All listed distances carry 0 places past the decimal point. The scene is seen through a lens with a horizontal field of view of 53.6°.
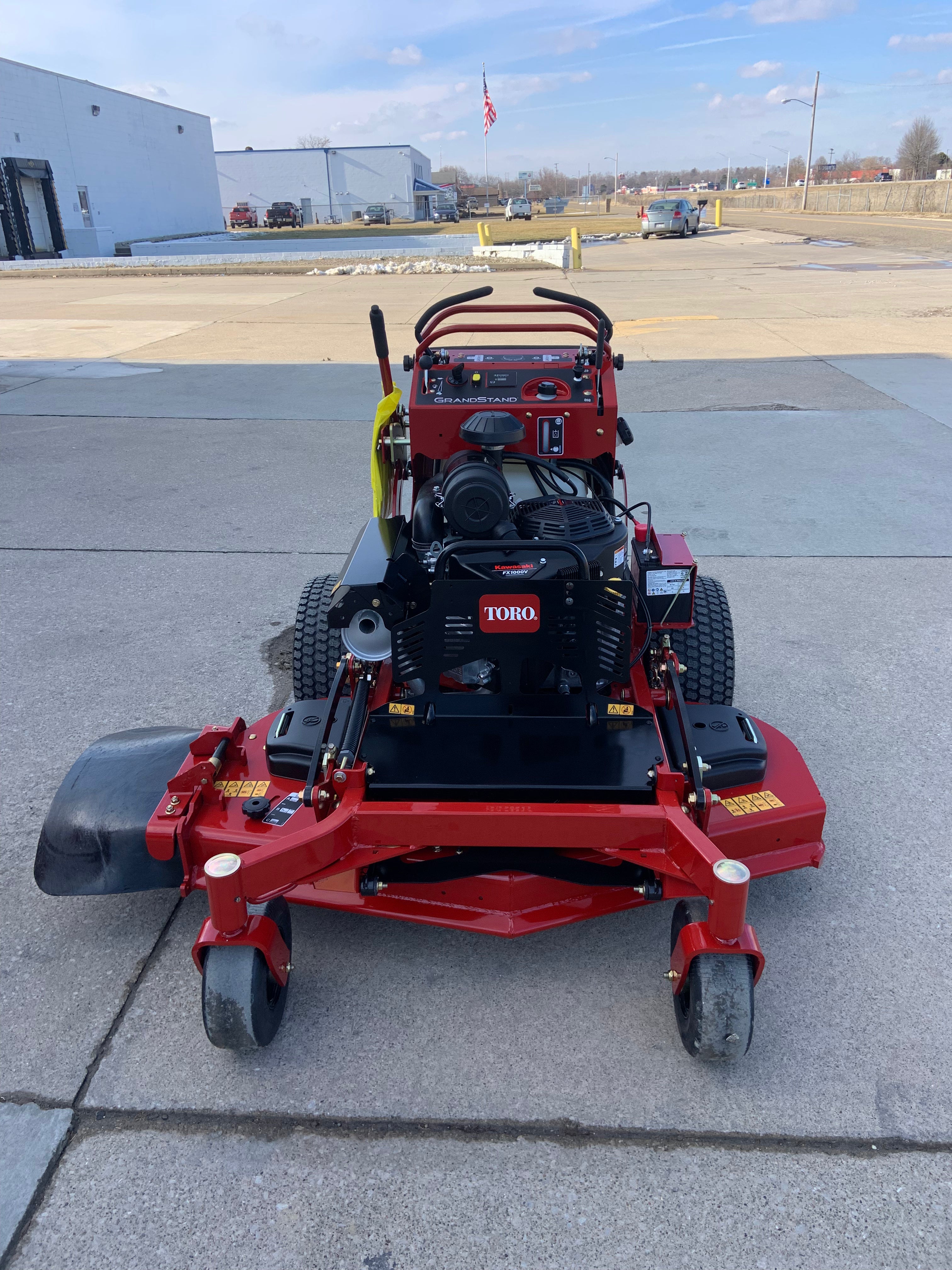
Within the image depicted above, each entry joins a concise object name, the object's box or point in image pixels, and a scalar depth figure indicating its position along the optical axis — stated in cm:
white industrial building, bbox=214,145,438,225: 7088
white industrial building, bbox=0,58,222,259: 3284
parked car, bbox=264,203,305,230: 5344
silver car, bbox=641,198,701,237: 3575
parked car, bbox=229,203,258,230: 5838
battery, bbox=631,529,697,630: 320
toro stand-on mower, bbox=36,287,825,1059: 221
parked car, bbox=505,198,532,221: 5578
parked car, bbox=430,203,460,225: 6506
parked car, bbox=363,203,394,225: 6053
